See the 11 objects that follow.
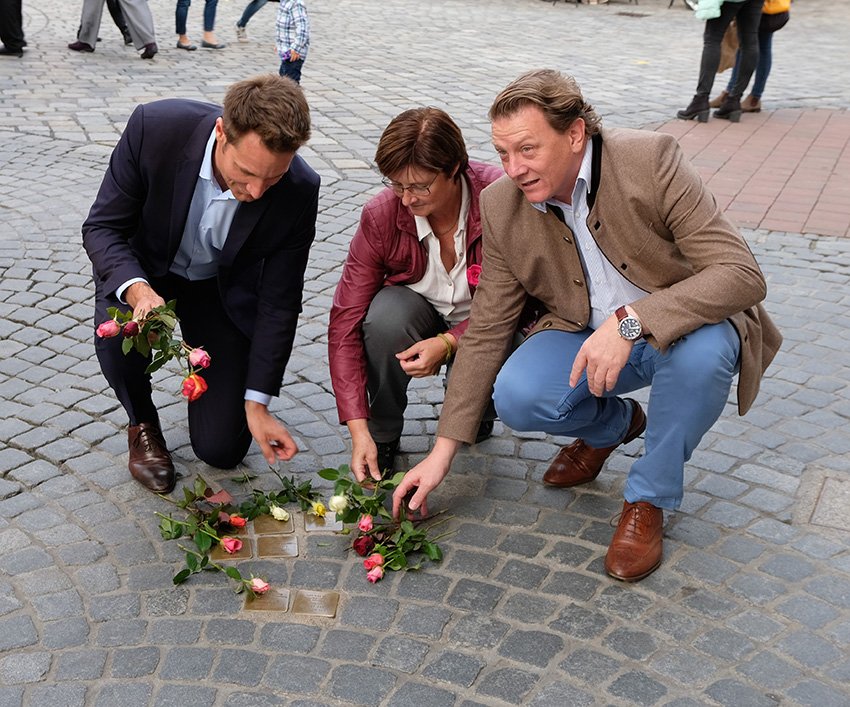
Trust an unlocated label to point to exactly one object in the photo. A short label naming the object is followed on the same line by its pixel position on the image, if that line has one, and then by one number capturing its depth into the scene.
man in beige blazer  2.93
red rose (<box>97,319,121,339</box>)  3.00
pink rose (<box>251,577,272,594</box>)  2.97
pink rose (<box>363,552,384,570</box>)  3.12
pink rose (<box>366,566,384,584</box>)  3.08
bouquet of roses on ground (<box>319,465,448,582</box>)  3.16
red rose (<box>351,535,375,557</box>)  3.20
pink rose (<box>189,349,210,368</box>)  2.98
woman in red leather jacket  3.32
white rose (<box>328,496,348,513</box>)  3.14
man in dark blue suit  3.35
